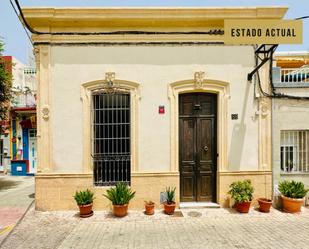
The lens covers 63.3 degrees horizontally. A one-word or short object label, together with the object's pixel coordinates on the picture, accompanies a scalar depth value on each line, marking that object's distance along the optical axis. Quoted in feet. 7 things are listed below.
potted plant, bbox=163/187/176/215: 21.09
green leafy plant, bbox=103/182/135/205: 20.57
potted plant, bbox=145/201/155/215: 21.13
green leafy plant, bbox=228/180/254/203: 21.18
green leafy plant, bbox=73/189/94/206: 20.47
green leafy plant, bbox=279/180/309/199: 21.58
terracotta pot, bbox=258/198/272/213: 21.54
